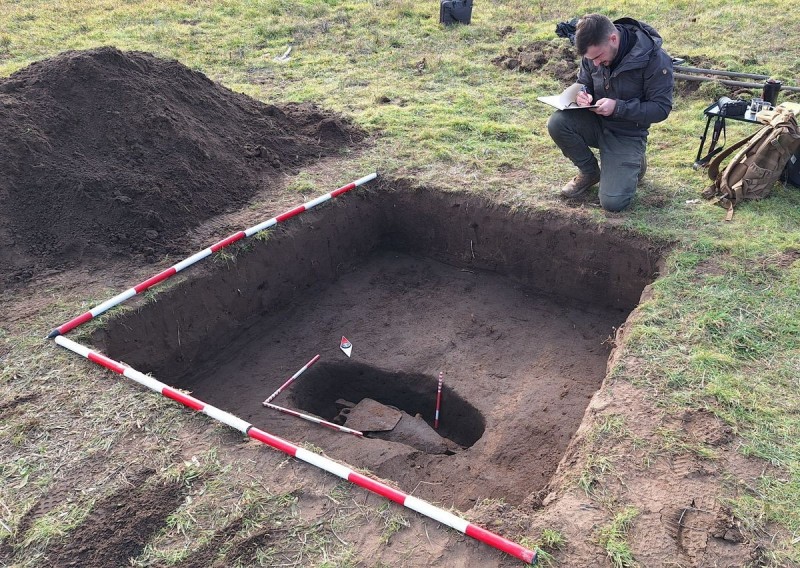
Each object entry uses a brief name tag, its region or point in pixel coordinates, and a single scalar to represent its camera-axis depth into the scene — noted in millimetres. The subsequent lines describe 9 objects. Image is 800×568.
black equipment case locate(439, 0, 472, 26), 11273
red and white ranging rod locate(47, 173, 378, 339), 4285
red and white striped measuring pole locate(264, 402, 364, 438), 4487
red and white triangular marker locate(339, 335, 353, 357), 5343
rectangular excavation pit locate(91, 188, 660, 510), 4348
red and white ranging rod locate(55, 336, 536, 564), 2699
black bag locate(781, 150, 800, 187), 5523
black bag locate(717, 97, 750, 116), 5848
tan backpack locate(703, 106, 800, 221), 5336
